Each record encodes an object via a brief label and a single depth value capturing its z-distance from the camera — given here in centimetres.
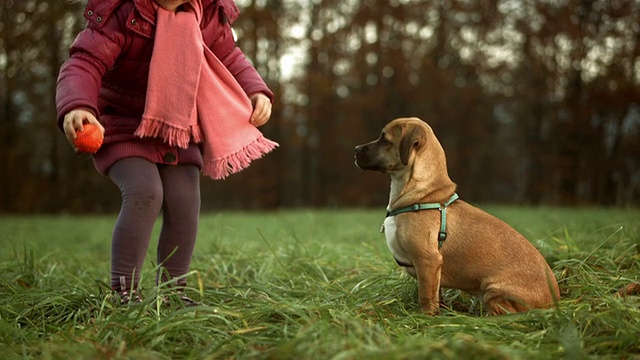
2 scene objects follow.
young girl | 278
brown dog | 277
